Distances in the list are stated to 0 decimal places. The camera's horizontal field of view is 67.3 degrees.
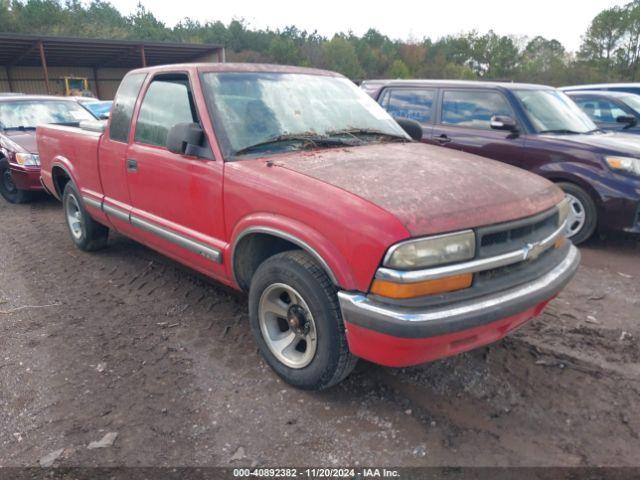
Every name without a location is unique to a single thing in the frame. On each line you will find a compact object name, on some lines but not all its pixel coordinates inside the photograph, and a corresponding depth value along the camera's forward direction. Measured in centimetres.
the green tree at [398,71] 6506
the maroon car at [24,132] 698
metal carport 2428
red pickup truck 228
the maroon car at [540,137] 512
